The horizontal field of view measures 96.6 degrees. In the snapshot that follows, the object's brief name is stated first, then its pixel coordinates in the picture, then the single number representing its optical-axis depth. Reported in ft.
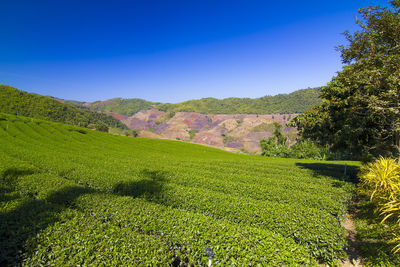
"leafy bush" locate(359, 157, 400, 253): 29.69
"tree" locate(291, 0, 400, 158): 34.91
